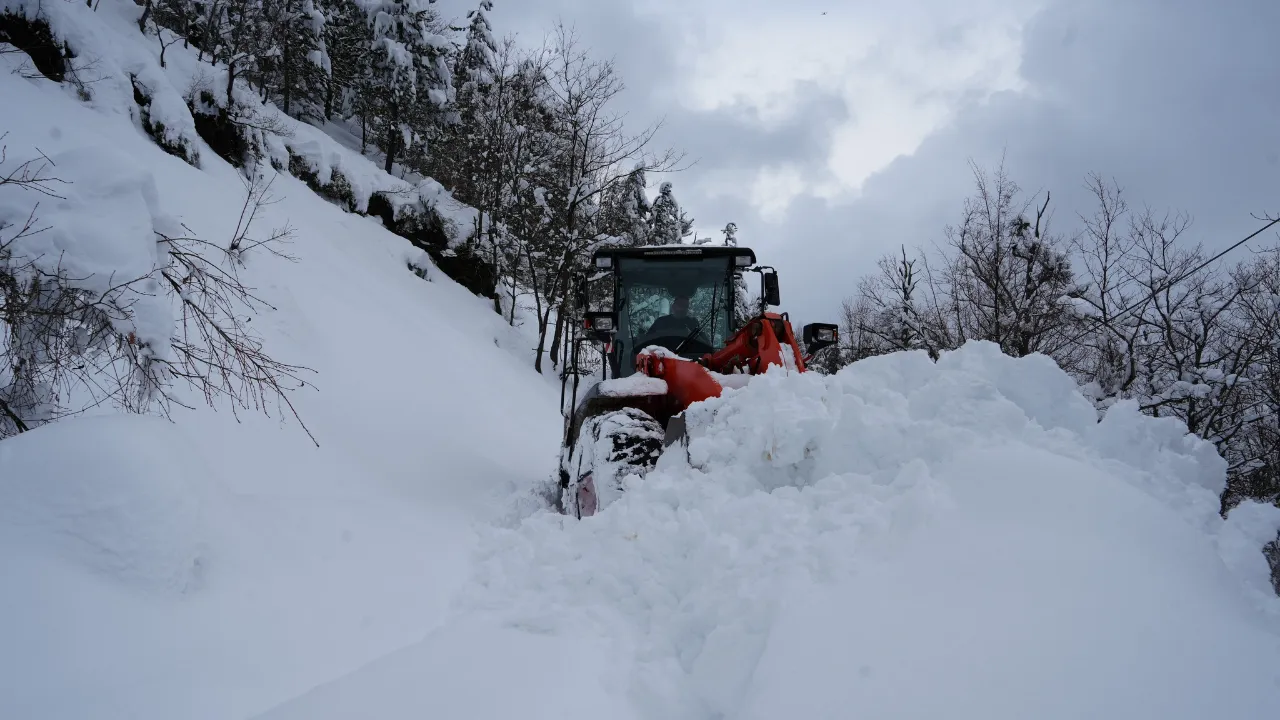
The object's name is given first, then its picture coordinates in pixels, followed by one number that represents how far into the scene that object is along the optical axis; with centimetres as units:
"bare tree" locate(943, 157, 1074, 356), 1140
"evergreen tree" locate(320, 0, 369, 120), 2883
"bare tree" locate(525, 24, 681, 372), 1970
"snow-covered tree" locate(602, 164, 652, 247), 2102
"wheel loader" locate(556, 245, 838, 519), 462
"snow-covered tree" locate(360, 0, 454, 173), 2469
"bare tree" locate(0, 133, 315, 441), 305
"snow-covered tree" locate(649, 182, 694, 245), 3519
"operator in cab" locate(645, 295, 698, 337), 668
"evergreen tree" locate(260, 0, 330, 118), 2197
